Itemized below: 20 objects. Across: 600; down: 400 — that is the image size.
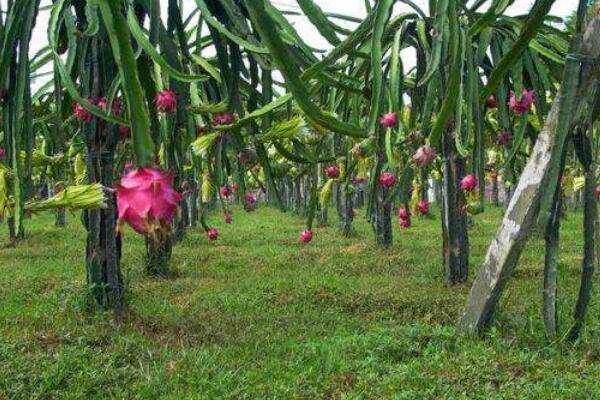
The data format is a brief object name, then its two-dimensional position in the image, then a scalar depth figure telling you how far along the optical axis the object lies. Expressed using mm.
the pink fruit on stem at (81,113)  3252
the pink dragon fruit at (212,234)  4189
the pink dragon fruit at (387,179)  4023
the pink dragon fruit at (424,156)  2455
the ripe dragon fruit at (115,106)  2870
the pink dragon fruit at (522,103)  3299
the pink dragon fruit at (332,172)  4348
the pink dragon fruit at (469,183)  3124
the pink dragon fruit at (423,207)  4889
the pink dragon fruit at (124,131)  3188
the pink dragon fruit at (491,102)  3904
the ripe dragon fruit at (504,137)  4074
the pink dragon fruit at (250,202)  3188
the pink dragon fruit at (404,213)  4782
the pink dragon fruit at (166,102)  2377
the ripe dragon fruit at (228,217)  3615
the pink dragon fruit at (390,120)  2877
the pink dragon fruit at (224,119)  2386
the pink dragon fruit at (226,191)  4400
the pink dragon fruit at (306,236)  4309
